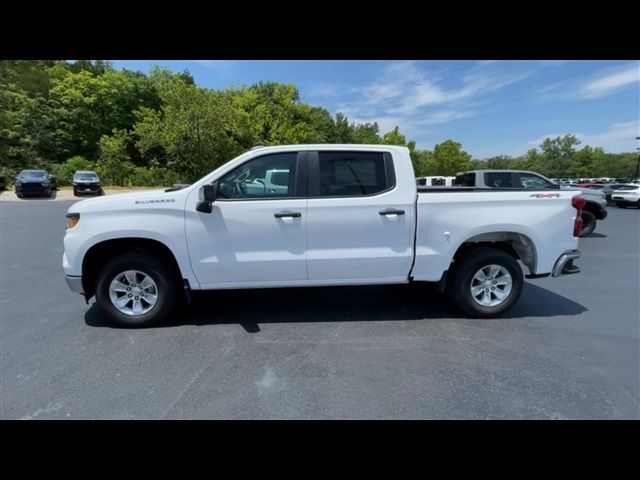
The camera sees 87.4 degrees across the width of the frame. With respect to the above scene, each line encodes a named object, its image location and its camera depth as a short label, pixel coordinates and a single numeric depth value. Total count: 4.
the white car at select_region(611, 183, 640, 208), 19.83
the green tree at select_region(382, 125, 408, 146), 42.69
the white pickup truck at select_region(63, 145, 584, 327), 3.61
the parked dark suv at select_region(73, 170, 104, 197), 21.83
